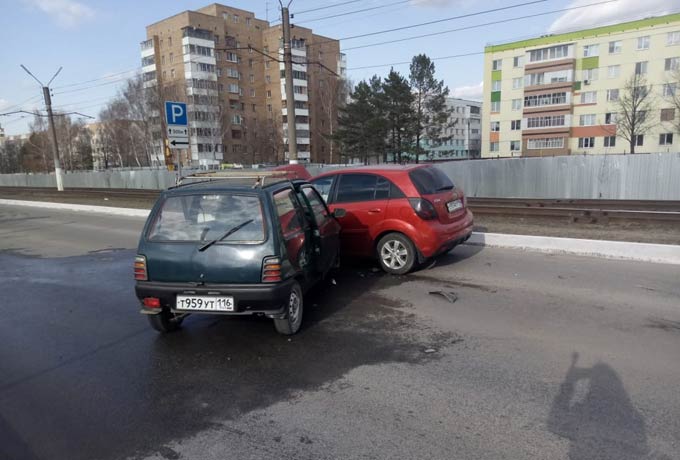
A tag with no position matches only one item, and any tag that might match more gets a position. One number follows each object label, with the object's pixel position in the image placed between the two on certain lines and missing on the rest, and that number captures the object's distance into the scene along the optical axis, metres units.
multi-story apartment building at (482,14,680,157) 53.16
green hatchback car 4.31
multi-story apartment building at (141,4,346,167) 62.12
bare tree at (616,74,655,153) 51.53
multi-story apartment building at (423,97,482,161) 106.25
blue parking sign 11.20
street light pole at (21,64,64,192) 28.16
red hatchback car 6.72
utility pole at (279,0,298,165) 14.91
